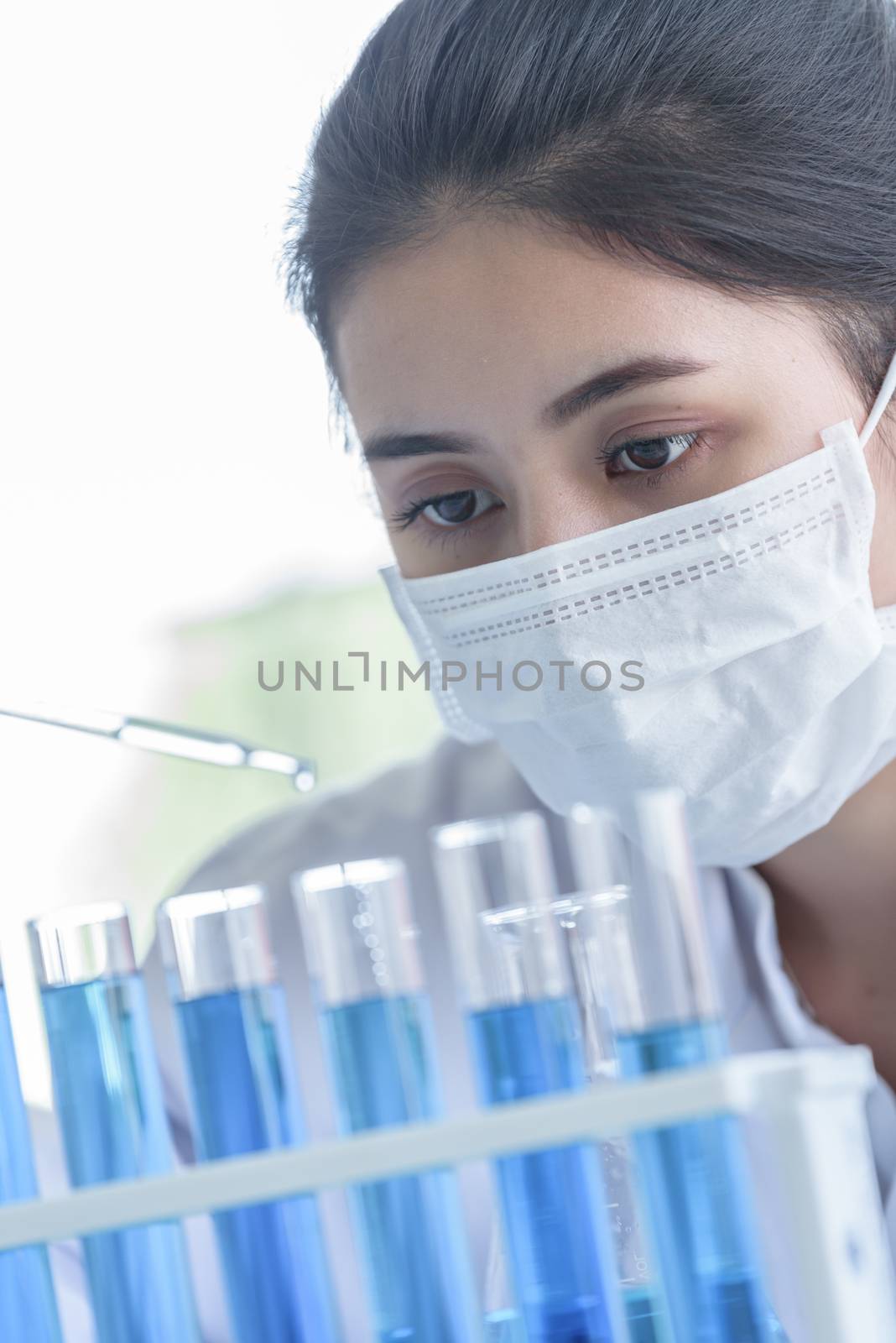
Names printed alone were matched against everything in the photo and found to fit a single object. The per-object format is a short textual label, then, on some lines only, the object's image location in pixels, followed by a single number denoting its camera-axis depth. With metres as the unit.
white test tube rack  0.63
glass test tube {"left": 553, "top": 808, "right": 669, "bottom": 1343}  0.65
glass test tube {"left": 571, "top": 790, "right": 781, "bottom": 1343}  0.64
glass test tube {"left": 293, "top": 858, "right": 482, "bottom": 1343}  0.65
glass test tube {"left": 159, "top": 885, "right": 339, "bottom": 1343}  0.66
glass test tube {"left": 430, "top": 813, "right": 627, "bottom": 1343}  0.65
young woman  0.78
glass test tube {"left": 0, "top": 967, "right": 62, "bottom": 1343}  0.67
